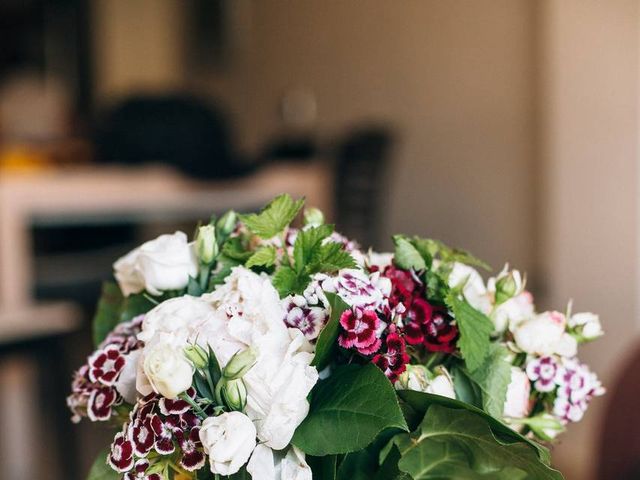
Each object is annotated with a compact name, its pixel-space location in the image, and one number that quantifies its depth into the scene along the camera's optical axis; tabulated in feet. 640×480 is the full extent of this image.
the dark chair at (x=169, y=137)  9.50
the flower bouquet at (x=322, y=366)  1.63
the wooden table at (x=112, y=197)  7.88
